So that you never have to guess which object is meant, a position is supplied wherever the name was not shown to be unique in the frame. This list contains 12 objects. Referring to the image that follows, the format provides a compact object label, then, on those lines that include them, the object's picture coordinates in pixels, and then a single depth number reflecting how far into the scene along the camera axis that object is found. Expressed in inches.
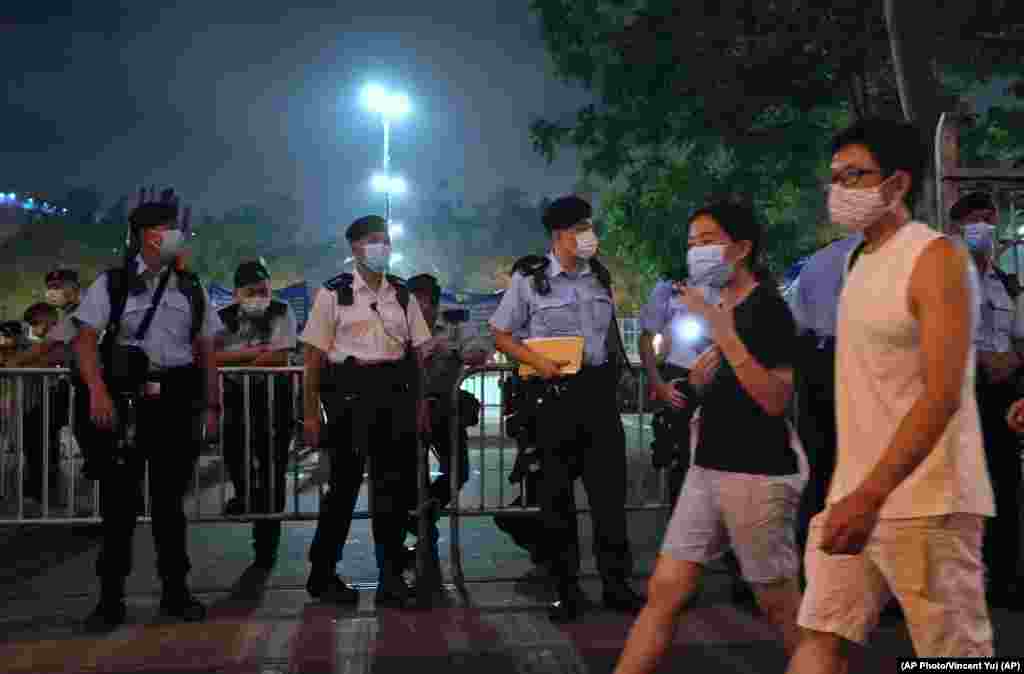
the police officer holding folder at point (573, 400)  229.3
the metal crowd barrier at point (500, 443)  265.6
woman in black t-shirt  135.4
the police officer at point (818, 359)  206.7
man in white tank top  102.4
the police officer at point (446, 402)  268.7
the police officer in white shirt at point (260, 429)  286.7
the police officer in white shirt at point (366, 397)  238.7
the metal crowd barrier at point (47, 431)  273.1
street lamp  1224.8
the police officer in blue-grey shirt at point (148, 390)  223.6
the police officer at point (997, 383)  232.4
